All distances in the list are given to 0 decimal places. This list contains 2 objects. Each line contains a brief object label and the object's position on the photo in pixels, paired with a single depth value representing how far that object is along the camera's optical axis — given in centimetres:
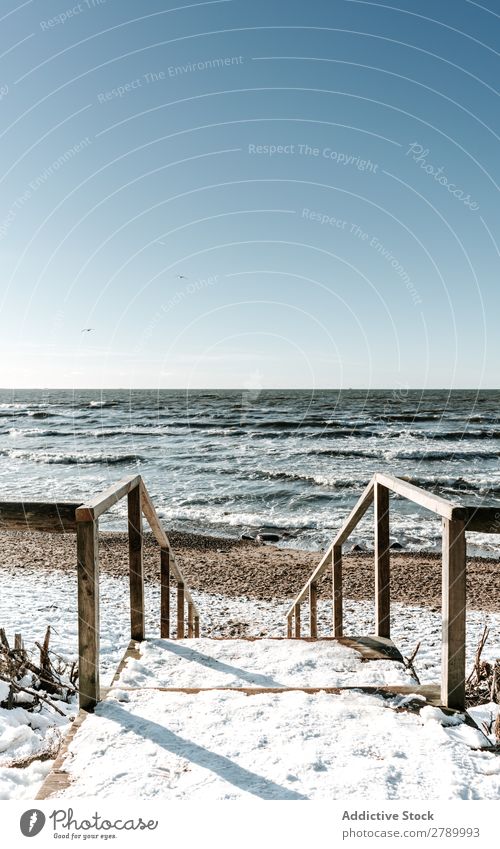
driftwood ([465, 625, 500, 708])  411
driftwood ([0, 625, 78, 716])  343
